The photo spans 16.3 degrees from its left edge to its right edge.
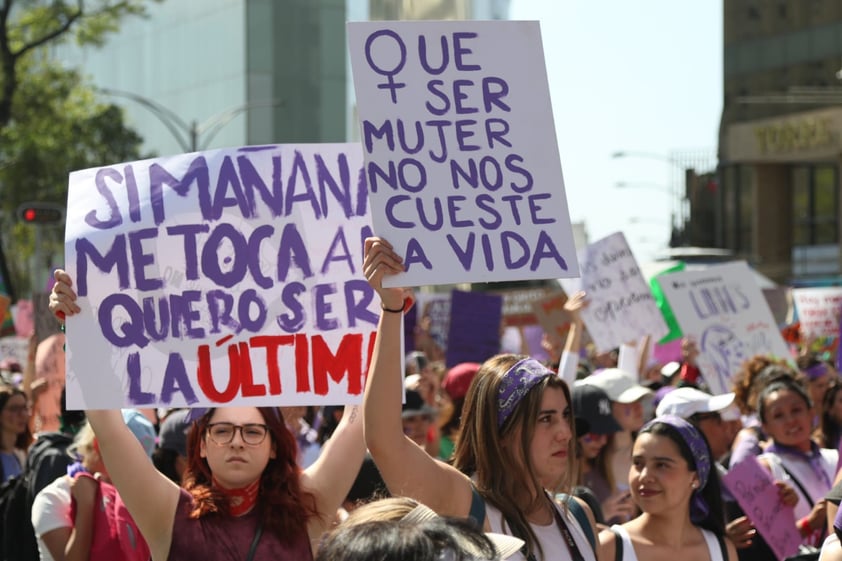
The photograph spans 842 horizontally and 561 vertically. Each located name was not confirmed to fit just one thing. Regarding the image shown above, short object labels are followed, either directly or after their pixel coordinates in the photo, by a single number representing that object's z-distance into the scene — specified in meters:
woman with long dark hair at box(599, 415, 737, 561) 8.99
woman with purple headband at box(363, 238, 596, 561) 7.01
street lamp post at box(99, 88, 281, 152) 101.56
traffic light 30.51
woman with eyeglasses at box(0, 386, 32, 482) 14.95
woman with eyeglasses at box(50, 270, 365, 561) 7.68
